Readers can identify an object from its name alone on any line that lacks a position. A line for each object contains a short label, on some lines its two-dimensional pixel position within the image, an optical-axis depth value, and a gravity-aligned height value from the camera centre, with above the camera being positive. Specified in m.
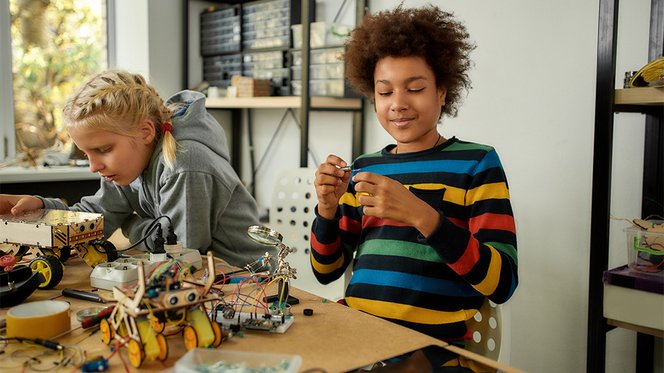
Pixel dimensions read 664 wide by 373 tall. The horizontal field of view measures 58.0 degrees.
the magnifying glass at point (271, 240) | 0.97 -0.17
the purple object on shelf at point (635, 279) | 1.30 -0.32
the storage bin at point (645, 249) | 1.32 -0.26
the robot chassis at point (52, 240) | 1.06 -0.21
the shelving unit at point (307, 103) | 2.48 +0.13
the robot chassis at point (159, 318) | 0.72 -0.23
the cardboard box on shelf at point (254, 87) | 2.82 +0.21
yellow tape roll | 0.79 -0.25
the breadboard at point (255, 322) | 0.84 -0.27
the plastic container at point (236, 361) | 0.68 -0.26
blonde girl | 1.37 -0.08
